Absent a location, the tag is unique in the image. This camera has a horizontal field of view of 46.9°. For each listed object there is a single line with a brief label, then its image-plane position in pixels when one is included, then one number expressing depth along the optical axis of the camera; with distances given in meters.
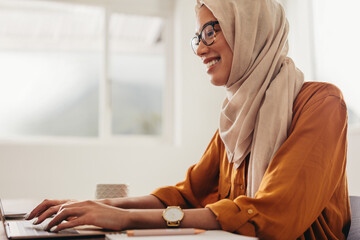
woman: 0.85
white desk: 0.65
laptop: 0.73
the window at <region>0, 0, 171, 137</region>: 3.34
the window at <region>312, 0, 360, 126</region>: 2.32
